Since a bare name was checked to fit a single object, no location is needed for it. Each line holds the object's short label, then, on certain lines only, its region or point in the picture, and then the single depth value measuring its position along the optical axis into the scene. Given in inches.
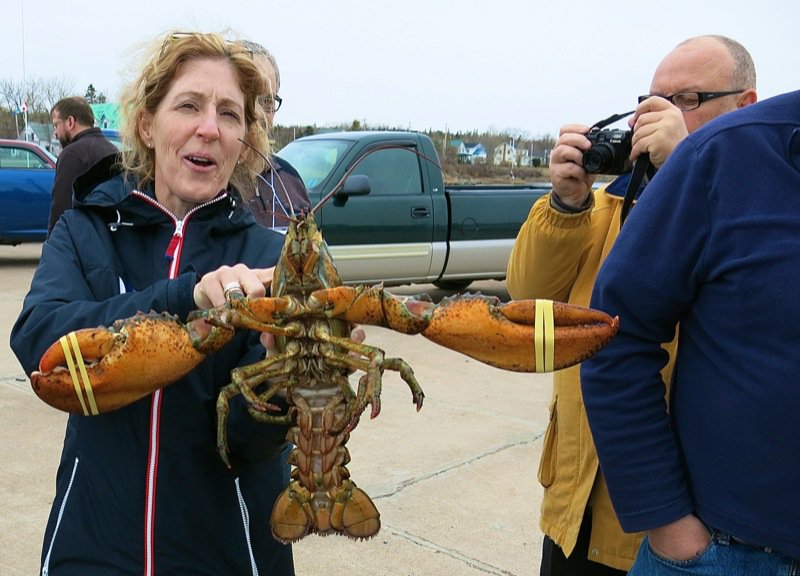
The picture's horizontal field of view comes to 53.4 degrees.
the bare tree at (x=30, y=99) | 1714.7
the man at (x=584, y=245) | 93.2
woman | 75.8
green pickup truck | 345.1
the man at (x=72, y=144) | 226.8
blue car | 497.3
